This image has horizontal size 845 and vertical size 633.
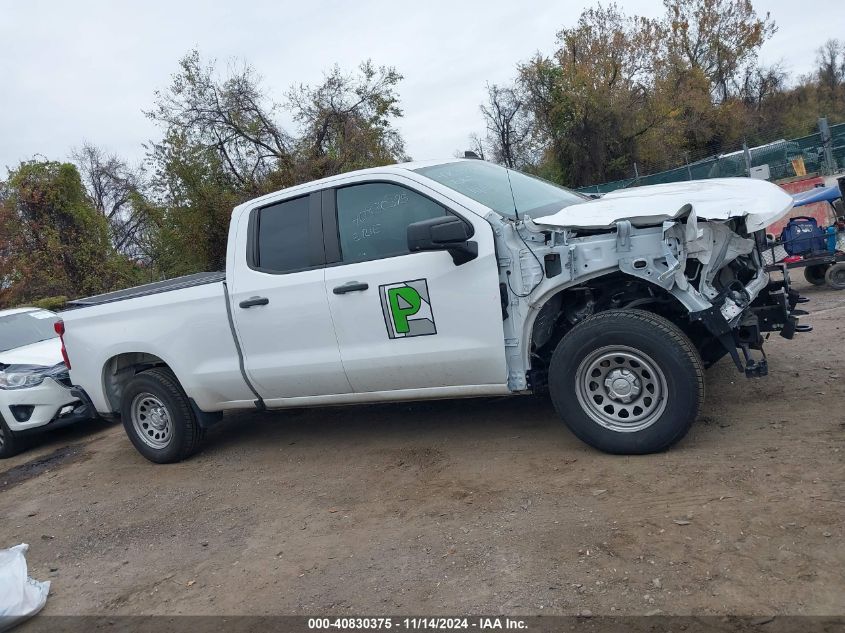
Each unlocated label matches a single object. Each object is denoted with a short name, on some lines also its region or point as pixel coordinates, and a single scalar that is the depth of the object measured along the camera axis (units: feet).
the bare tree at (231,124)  75.15
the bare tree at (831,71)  172.55
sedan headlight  23.91
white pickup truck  12.53
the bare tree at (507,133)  125.70
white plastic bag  11.35
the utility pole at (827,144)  43.62
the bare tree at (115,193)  116.76
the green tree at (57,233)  61.26
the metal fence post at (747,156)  38.89
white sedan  23.77
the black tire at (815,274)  26.14
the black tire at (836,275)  25.41
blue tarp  24.85
